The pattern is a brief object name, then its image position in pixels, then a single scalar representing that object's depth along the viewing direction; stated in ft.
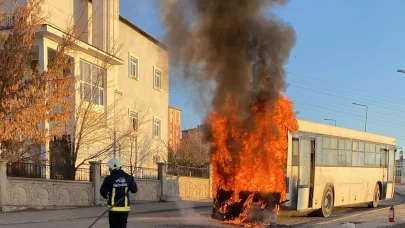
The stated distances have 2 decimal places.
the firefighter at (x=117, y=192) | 23.22
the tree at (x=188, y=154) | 106.01
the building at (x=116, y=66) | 69.46
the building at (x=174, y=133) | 117.99
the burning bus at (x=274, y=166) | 36.99
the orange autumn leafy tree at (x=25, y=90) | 50.39
